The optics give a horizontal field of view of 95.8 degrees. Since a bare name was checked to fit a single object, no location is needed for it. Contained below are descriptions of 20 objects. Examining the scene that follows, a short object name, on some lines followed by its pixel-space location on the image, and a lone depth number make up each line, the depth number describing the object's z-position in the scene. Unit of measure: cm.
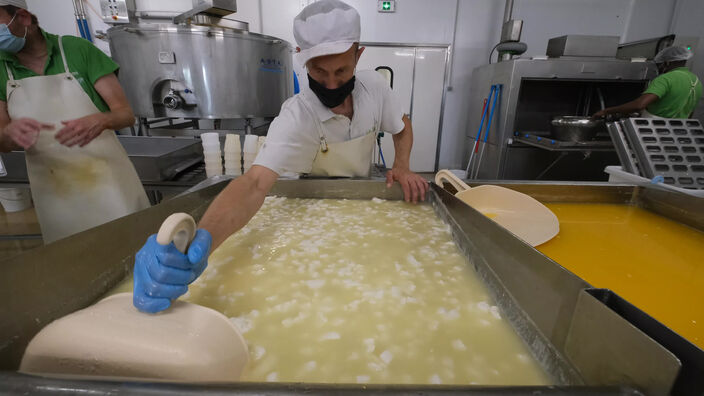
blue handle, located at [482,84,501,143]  394
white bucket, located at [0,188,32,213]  281
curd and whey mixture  65
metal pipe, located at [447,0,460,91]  469
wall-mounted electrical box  380
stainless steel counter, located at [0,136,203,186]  203
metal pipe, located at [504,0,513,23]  443
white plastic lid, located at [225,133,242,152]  196
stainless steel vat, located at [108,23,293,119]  262
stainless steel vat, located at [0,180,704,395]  41
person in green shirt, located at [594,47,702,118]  309
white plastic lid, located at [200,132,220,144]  192
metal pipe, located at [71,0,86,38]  416
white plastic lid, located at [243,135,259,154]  199
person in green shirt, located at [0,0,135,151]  150
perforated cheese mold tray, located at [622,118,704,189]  143
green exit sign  462
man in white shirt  65
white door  489
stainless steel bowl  302
